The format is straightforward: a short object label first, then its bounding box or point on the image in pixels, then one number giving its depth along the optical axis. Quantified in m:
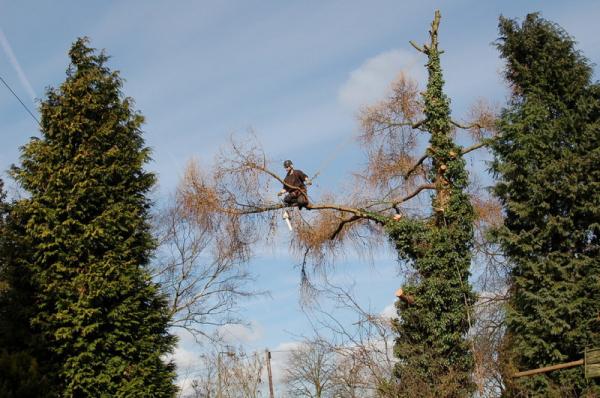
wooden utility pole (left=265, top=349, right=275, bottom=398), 20.26
